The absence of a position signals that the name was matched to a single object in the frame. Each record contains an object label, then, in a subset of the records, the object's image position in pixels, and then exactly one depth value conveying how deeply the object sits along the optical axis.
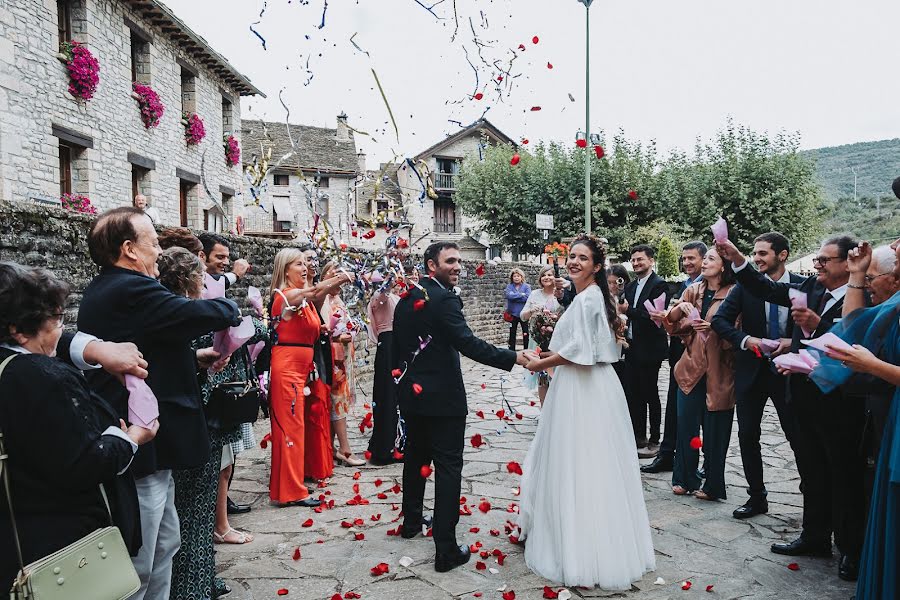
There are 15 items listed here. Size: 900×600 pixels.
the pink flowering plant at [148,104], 16.98
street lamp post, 18.91
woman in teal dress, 3.02
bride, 4.14
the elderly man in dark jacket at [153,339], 2.81
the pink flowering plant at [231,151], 22.69
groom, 4.48
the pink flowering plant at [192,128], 19.77
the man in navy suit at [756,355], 5.31
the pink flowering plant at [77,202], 13.62
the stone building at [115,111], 12.65
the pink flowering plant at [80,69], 14.02
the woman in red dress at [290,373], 5.74
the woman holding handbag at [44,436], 2.07
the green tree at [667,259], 31.53
